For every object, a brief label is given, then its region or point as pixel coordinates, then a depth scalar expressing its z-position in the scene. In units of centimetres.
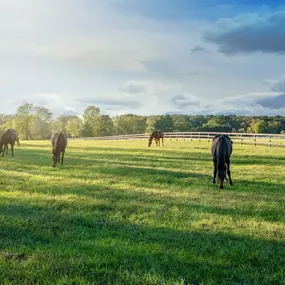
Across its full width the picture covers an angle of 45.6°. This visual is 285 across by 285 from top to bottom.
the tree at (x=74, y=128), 10125
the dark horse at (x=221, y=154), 1232
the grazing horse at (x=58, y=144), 1873
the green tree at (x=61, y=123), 10599
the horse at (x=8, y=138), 2519
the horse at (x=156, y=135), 3822
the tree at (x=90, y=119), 10175
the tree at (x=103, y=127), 10156
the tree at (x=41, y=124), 9400
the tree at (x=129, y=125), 10820
